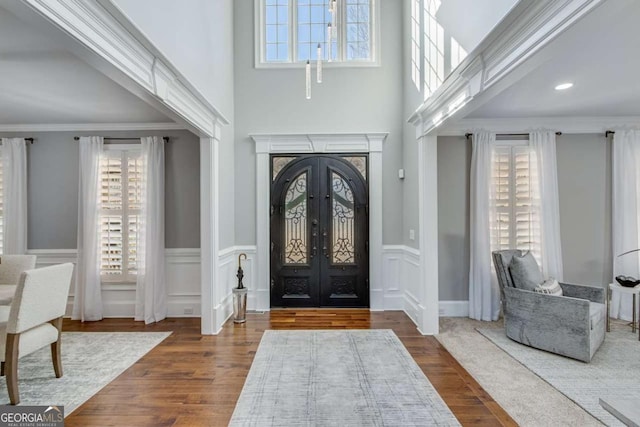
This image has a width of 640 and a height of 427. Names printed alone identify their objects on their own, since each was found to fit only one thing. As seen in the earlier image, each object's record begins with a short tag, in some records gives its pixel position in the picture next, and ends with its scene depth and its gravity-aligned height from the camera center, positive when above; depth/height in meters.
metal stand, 4.51 -1.20
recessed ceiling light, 3.36 +1.26
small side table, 3.92 -0.94
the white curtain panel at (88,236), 4.61 -0.29
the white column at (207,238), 4.13 -0.29
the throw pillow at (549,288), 3.62 -0.82
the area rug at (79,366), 2.71 -1.43
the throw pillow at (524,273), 3.75 -0.69
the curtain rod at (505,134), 4.62 +1.05
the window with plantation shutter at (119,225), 4.73 -0.14
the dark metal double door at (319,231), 5.12 -0.27
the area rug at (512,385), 2.41 -1.45
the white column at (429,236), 4.05 -0.28
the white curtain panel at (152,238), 4.60 -0.32
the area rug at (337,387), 2.41 -1.44
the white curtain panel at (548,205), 4.48 +0.09
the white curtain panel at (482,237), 4.50 -0.33
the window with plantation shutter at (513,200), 4.62 +0.16
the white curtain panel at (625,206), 4.52 +0.07
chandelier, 3.21 +1.87
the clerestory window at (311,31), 5.21 +2.81
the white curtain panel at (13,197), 4.65 +0.25
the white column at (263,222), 5.07 -0.12
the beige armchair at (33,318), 2.54 -0.82
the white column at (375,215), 5.07 -0.03
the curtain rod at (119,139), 4.76 +1.06
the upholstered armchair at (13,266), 3.62 -0.55
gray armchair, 3.24 -1.06
